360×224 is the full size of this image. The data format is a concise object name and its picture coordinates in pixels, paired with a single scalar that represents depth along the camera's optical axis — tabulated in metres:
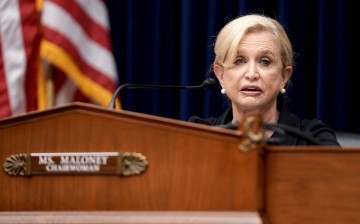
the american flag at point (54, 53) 6.37
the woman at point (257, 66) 5.85
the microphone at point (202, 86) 5.73
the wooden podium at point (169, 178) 5.15
